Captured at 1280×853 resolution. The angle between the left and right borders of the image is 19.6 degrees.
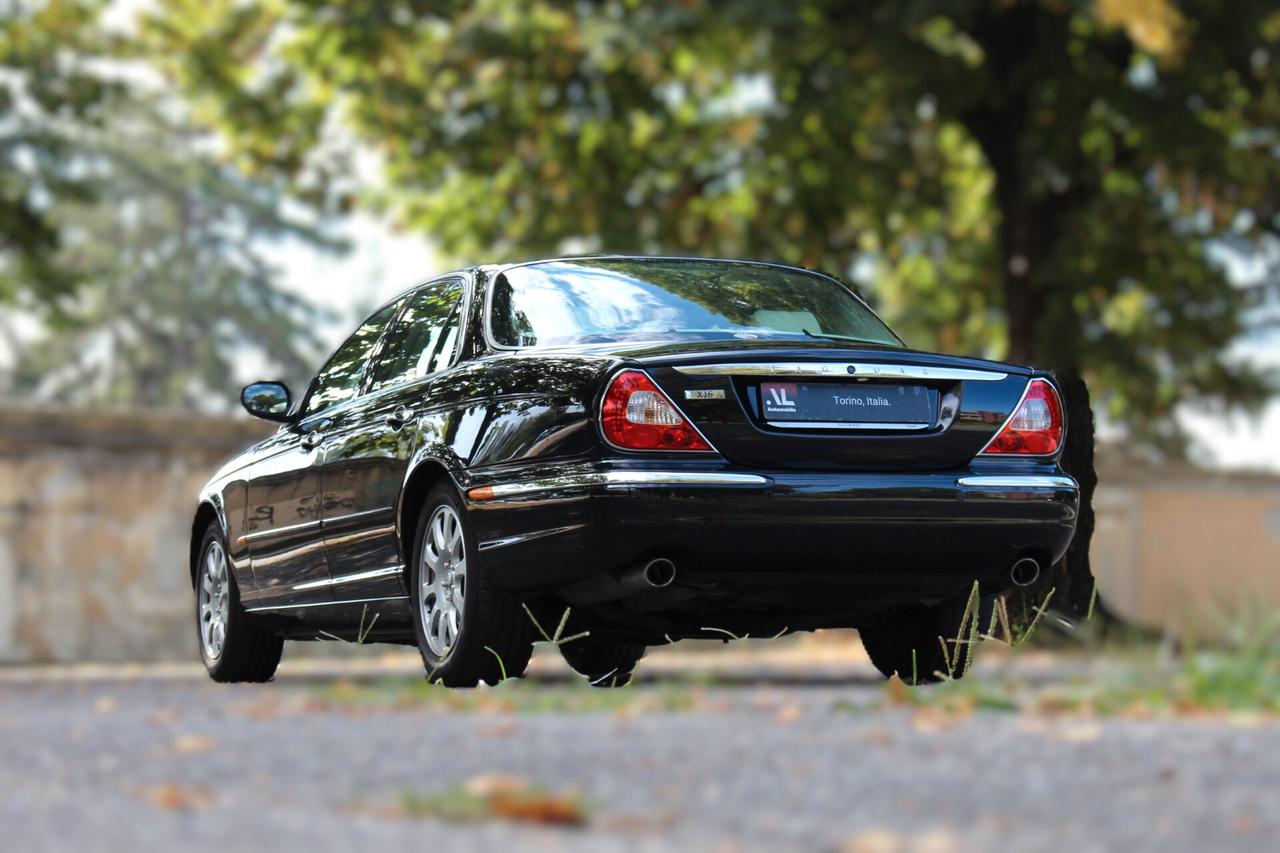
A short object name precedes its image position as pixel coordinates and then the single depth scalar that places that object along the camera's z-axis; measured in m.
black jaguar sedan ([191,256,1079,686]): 6.23
